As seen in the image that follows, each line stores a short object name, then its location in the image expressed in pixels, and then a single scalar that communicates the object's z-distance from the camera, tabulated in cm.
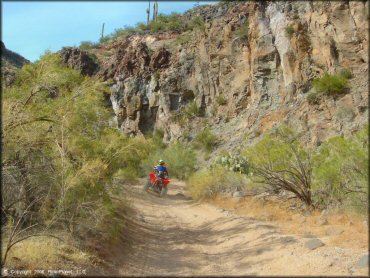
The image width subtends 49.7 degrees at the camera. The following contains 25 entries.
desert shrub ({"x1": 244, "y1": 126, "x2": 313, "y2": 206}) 1303
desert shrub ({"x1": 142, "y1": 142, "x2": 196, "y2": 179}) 2856
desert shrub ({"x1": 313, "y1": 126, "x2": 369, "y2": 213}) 913
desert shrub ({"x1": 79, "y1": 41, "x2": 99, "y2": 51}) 5635
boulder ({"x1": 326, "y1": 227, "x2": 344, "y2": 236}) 962
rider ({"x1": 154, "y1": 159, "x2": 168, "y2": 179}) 1927
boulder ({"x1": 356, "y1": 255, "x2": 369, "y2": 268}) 663
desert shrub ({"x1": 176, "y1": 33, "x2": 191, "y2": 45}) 4281
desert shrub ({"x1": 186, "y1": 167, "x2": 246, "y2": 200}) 1764
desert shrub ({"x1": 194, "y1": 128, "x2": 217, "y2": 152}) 3222
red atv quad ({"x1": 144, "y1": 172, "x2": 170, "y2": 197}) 1931
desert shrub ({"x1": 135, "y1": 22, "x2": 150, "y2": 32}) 5594
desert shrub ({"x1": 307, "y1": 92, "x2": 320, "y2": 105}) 2348
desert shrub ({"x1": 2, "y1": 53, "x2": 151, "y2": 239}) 825
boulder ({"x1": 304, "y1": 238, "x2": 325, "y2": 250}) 881
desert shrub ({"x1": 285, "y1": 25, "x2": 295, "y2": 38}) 2740
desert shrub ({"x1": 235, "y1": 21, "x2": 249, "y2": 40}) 3350
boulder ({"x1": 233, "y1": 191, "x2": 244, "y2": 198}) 1680
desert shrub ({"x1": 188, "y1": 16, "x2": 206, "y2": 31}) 4002
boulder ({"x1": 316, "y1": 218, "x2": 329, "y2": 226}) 1095
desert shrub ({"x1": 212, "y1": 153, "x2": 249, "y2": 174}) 1681
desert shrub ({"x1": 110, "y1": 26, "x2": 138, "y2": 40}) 5685
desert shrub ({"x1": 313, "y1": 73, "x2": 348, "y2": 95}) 2244
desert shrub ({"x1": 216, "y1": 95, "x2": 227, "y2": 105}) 3488
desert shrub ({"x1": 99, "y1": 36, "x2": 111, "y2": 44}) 5962
